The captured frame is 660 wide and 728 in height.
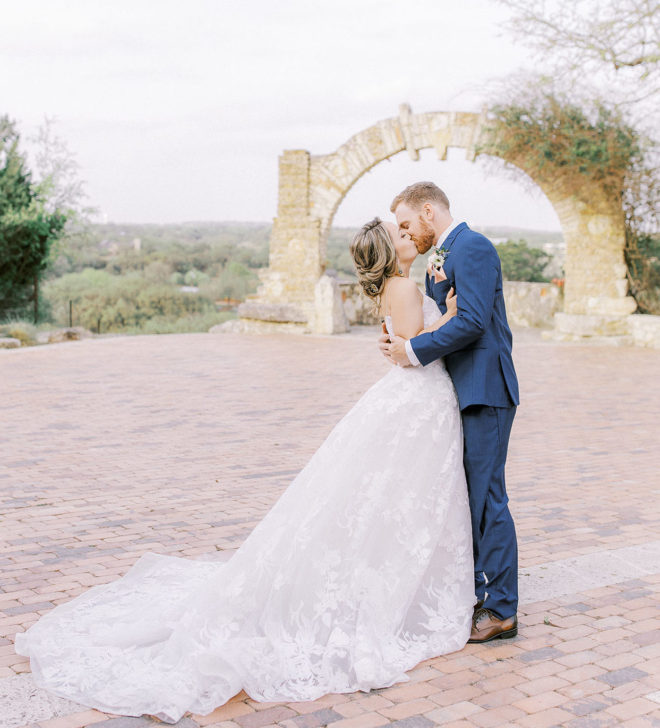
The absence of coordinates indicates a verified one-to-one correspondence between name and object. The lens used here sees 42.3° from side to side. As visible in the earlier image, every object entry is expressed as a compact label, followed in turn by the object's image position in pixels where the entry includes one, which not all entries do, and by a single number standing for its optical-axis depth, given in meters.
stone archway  15.28
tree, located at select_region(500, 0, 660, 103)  13.26
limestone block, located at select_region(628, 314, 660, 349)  14.56
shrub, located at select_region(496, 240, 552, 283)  25.48
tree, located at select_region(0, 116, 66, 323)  18.86
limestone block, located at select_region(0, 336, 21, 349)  14.65
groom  3.01
